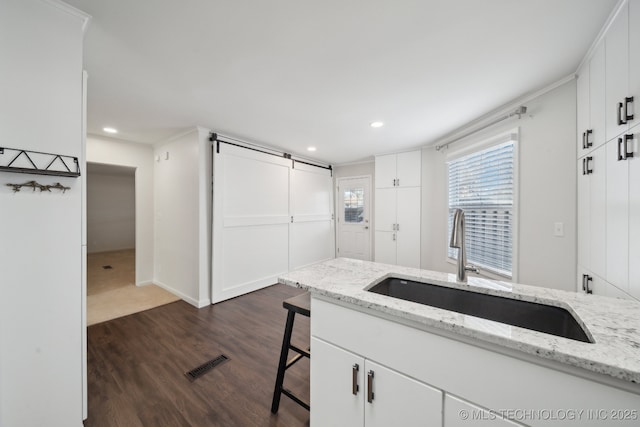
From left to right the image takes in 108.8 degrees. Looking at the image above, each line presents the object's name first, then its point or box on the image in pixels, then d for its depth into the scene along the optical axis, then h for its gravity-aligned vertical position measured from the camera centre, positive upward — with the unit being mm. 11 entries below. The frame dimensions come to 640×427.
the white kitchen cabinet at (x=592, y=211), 1509 +15
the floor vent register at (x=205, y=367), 1861 -1330
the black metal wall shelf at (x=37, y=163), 1133 +254
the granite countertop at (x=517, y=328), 602 -372
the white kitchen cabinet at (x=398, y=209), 4172 +63
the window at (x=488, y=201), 2516 +143
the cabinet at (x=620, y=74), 1211 +801
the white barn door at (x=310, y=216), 4613 -94
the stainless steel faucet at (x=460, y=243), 1203 -164
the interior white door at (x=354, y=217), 5215 -117
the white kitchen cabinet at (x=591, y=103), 1503 +795
